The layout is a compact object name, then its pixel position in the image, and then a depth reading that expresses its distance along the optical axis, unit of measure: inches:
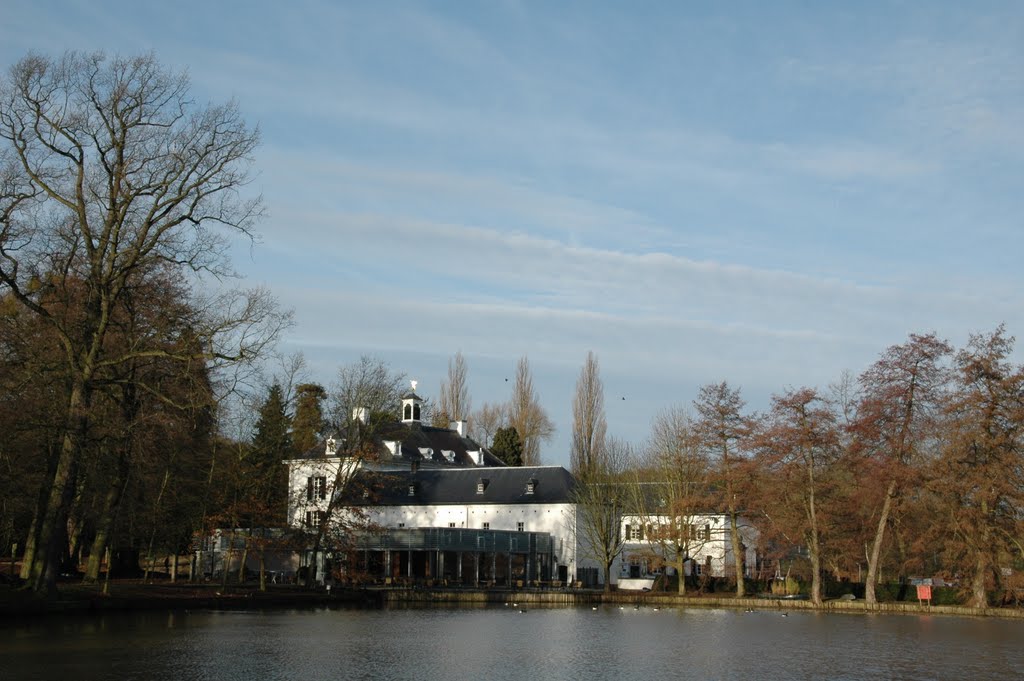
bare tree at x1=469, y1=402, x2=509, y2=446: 3986.2
